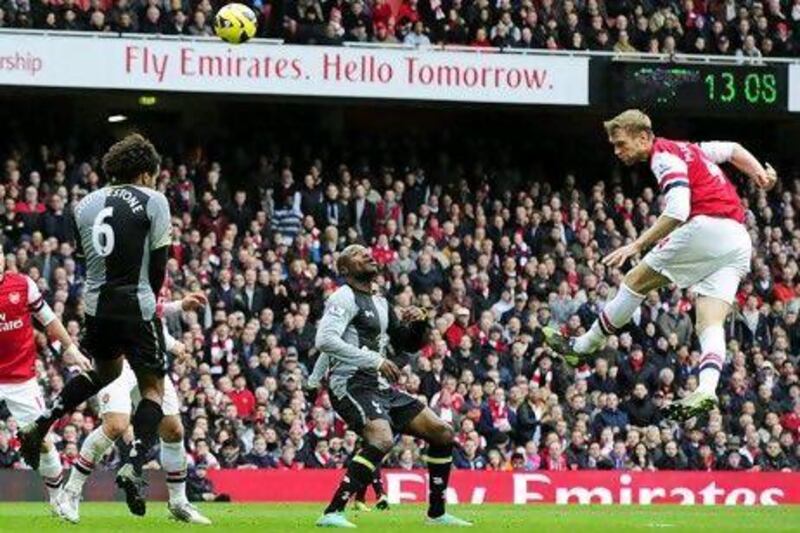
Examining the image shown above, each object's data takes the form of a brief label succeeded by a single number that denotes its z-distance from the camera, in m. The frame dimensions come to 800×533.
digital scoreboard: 31.64
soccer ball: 23.95
